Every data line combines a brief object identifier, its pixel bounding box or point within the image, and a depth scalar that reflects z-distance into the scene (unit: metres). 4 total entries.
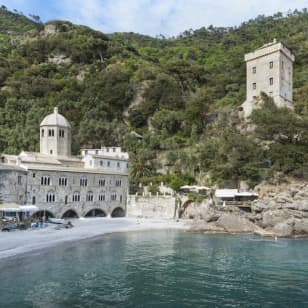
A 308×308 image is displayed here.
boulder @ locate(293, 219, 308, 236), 36.94
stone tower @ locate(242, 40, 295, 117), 56.00
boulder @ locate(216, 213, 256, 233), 38.90
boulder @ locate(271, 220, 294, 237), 36.50
